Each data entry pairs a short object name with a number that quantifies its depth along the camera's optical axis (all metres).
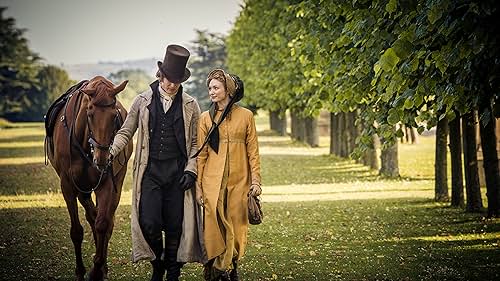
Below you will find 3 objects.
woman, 17.59
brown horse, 18.78
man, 17.52
